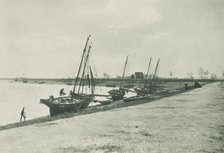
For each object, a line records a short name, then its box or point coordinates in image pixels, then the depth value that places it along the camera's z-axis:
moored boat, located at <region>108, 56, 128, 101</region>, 55.87
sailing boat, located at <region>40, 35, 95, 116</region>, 35.69
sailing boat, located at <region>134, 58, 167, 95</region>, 62.64
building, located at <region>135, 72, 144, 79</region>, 193.62
